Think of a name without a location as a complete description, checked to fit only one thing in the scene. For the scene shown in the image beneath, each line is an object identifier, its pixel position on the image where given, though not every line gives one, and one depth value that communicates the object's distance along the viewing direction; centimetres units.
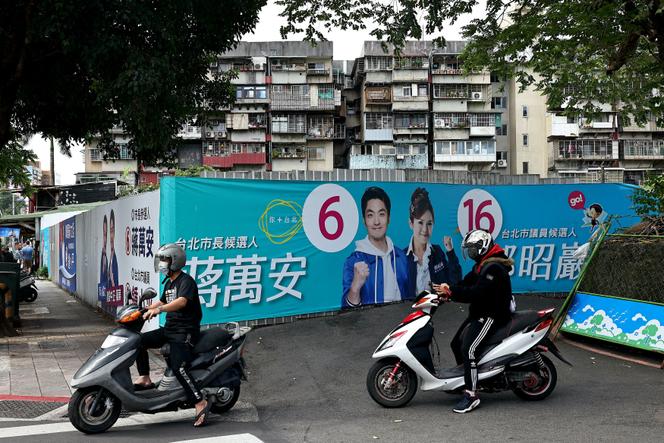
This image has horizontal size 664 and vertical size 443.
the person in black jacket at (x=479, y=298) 634
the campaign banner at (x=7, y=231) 3795
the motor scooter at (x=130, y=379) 580
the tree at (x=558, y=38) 1112
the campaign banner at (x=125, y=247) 1068
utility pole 4312
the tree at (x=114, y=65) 1066
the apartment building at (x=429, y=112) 5828
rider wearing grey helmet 609
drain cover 676
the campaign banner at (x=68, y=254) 2081
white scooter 634
